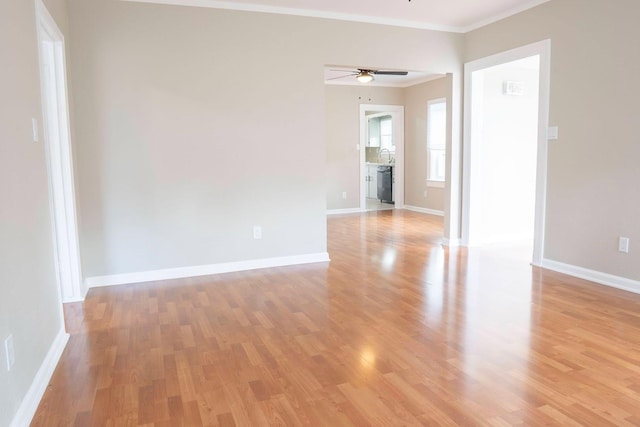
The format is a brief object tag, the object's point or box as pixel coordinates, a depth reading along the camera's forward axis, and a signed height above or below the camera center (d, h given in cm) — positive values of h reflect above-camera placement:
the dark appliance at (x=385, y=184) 1002 -61
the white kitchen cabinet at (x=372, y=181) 1085 -60
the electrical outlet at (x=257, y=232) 466 -76
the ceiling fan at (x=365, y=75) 648 +122
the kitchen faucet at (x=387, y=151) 1143 +9
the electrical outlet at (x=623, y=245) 376 -78
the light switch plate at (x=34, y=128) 248 +19
